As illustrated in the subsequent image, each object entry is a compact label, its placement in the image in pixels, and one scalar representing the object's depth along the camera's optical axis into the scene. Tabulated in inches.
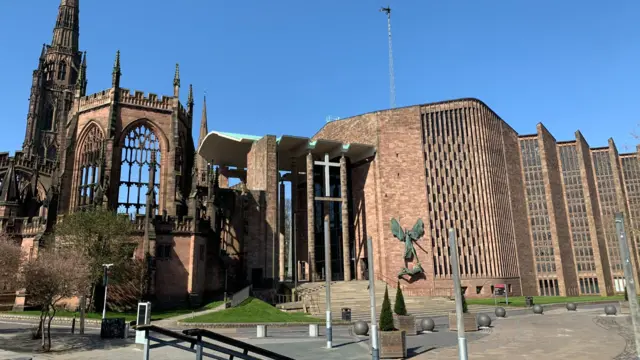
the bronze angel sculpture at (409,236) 1935.3
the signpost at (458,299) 391.2
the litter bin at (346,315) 1142.5
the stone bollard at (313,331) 826.8
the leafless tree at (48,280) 662.5
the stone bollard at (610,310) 1142.3
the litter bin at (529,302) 1575.8
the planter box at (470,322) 854.5
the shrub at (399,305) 754.4
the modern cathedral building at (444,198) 1987.0
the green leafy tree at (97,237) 1286.9
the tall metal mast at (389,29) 2753.2
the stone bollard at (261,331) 816.3
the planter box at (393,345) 576.1
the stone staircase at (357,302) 1375.5
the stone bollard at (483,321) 902.4
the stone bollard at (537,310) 1302.9
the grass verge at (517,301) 1669.5
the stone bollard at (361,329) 823.9
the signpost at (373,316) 489.1
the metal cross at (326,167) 2065.8
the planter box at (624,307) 1192.8
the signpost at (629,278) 318.0
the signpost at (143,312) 512.2
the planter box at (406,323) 783.1
